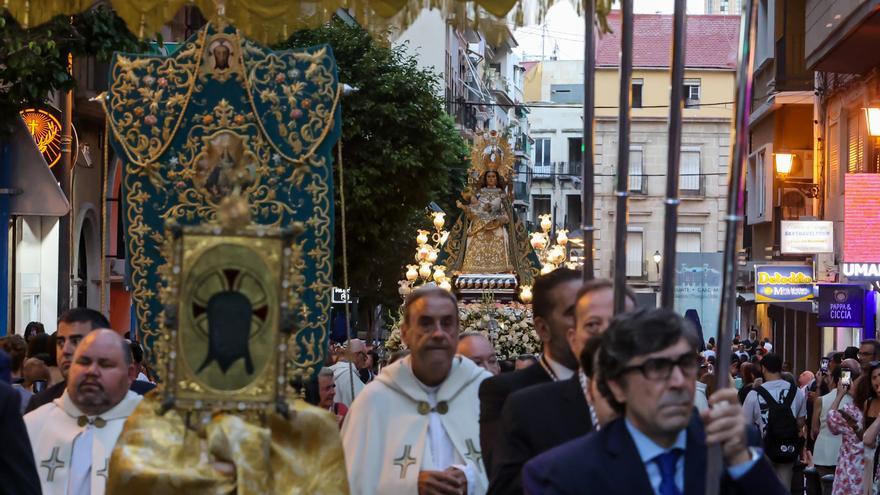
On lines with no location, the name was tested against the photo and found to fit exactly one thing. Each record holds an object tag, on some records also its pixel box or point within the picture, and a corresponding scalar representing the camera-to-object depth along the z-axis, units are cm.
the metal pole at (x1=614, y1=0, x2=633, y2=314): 561
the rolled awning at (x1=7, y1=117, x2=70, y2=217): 1124
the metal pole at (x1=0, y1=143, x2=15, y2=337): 1636
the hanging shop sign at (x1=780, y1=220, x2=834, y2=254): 2875
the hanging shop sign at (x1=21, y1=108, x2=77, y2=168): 1914
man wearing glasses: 450
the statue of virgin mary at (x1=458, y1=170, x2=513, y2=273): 2247
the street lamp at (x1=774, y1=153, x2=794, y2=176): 3488
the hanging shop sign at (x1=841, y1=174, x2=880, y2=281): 2236
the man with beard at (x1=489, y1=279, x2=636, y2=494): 580
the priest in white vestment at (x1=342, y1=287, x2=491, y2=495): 770
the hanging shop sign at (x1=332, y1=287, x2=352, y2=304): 3382
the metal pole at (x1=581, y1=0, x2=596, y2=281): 602
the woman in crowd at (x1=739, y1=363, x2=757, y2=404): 1923
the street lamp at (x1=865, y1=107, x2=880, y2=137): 2339
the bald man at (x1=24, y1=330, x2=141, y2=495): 727
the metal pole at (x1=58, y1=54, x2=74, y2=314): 1939
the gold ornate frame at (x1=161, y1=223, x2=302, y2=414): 561
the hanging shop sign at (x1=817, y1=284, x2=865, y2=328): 2280
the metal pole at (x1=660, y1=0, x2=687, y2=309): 517
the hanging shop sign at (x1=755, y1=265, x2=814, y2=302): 2745
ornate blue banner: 908
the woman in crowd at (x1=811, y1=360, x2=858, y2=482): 1495
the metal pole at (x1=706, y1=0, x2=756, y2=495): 485
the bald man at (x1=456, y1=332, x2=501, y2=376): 1021
